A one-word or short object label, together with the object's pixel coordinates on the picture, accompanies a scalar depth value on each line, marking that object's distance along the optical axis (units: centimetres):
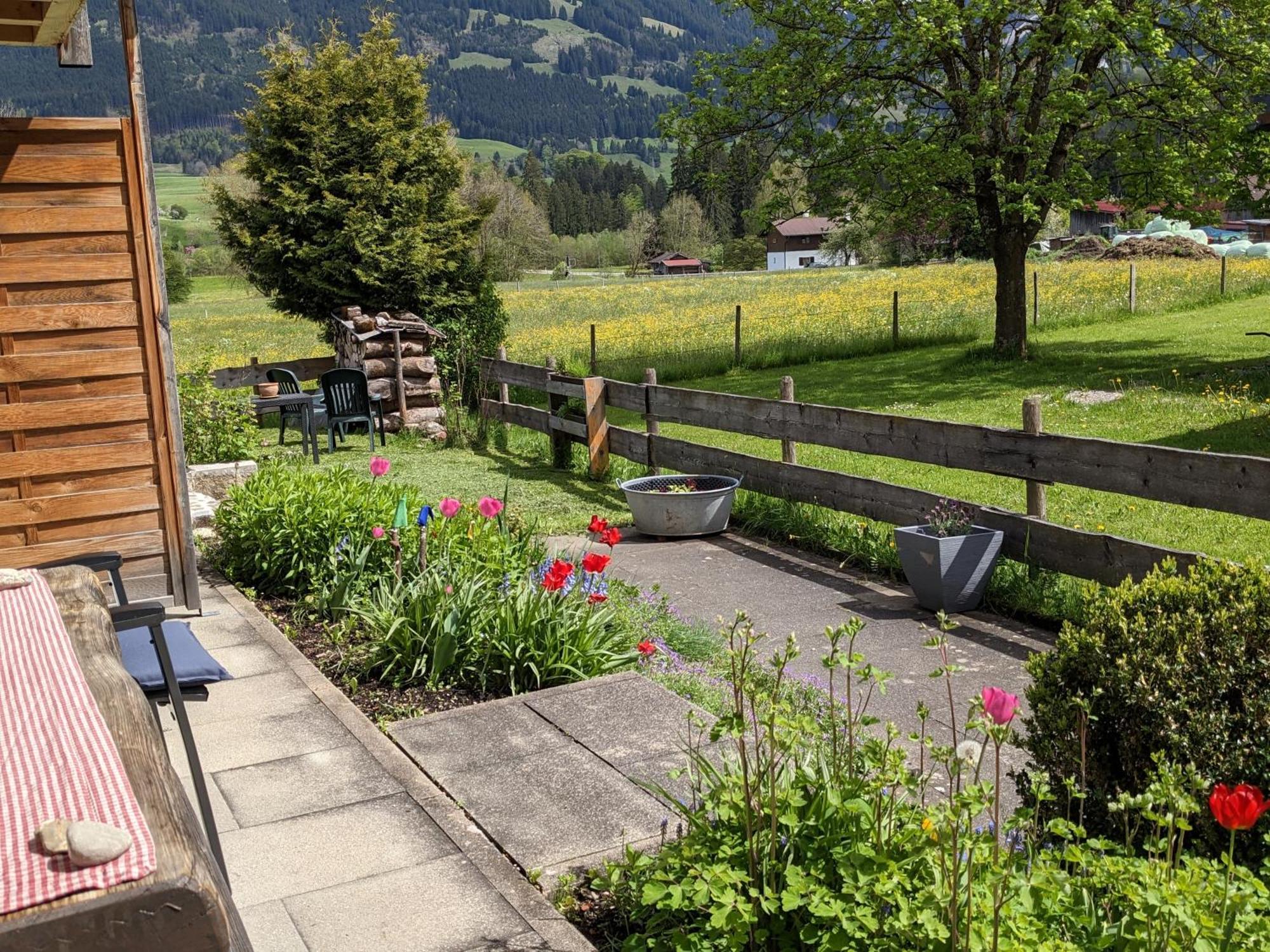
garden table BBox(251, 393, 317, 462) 1282
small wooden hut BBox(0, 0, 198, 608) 570
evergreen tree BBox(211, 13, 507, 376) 1582
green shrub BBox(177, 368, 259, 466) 971
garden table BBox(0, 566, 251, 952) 131
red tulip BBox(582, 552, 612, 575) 461
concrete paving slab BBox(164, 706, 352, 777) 418
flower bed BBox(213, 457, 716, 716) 498
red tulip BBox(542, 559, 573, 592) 464
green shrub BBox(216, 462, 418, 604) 632
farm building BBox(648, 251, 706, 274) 11778
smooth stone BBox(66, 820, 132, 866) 134
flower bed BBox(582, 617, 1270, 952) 209
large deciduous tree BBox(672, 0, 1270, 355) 1658
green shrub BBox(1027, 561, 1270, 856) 293
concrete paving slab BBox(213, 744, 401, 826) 374
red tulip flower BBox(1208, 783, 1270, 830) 180
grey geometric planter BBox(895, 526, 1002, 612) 660
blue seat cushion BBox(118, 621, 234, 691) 330
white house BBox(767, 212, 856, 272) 12044
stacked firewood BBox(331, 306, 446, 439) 1480
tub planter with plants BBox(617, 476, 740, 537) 882
